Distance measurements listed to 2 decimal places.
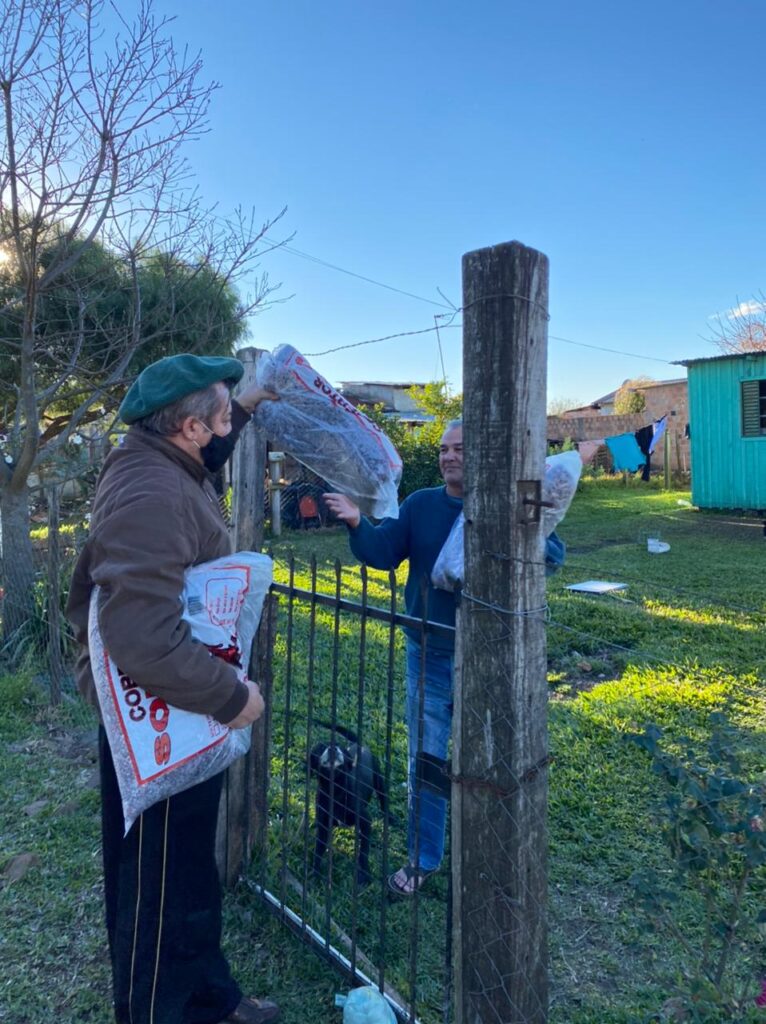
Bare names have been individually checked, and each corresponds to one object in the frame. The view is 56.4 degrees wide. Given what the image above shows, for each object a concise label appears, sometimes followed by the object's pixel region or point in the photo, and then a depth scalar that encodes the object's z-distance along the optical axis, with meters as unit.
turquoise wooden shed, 13.98
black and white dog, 2.73
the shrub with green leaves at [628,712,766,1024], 1.66
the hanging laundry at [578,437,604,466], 18.44
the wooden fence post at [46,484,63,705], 4.67
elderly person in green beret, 1.61
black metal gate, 2.22
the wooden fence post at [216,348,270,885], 2.61
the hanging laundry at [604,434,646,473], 20.81
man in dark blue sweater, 2.62
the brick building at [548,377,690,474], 23.95
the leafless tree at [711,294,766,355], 26.59
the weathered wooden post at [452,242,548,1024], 1.55
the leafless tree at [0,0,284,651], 4.77
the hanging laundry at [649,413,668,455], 18.58
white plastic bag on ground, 1.99
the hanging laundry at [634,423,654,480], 19.10
